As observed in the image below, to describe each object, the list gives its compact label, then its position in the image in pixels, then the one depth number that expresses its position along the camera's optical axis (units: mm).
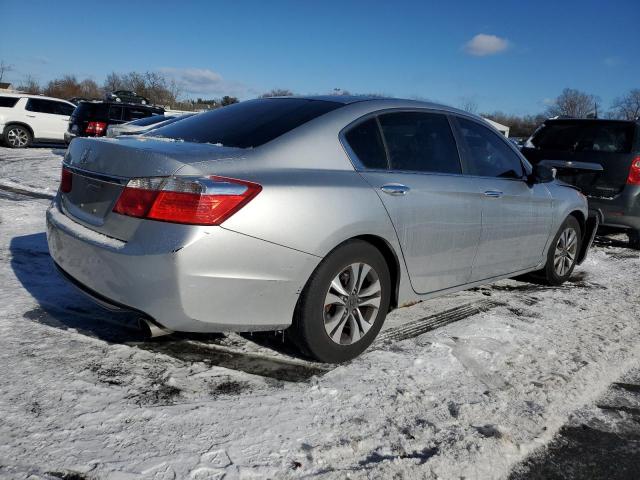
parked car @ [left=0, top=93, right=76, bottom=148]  16469
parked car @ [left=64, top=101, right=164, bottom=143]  14742
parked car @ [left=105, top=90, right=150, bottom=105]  27250
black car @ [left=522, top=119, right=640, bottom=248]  6699
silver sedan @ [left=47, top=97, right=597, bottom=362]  2576
